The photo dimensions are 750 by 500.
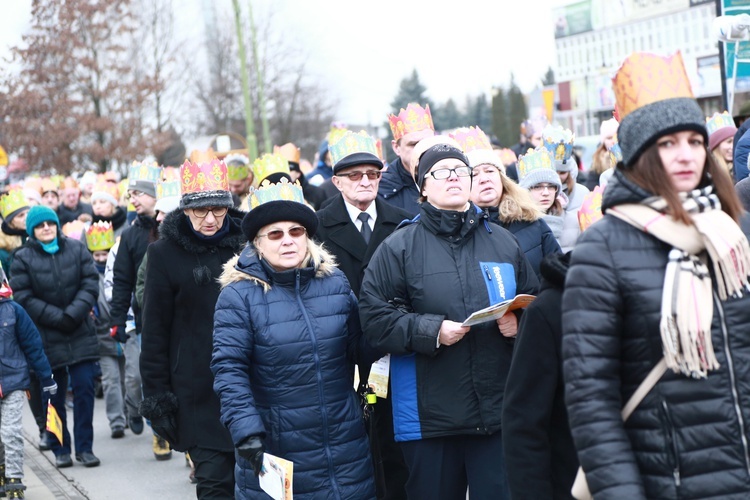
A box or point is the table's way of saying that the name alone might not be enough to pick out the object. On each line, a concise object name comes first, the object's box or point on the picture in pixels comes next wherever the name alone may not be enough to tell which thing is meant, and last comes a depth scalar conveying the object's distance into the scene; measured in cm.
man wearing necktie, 667
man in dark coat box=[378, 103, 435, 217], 787
